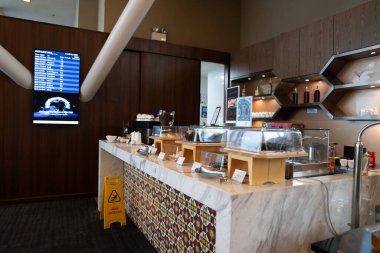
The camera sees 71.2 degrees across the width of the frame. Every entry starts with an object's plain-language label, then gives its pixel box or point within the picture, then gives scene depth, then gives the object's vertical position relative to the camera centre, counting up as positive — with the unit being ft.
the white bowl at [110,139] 11.41 -0.67
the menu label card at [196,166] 5.01 -0.79
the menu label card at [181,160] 5.85 -0.80
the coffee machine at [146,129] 10.14 -0.21
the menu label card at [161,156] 6.56 -0.80
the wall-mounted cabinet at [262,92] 14.89 +2.06
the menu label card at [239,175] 4.12 -0.79
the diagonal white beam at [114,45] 8.82 +3.11
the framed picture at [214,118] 7.52 +0.20
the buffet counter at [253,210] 3.56 -1.34
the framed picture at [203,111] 21.19 +1.09
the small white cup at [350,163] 8.27 -1.13
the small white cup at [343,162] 8.58 -1.15
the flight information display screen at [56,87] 12.80 +1.75
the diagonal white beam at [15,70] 11.07 +2.30
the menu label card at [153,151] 7.46 -0.75
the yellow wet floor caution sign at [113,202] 9.80 -2.96
